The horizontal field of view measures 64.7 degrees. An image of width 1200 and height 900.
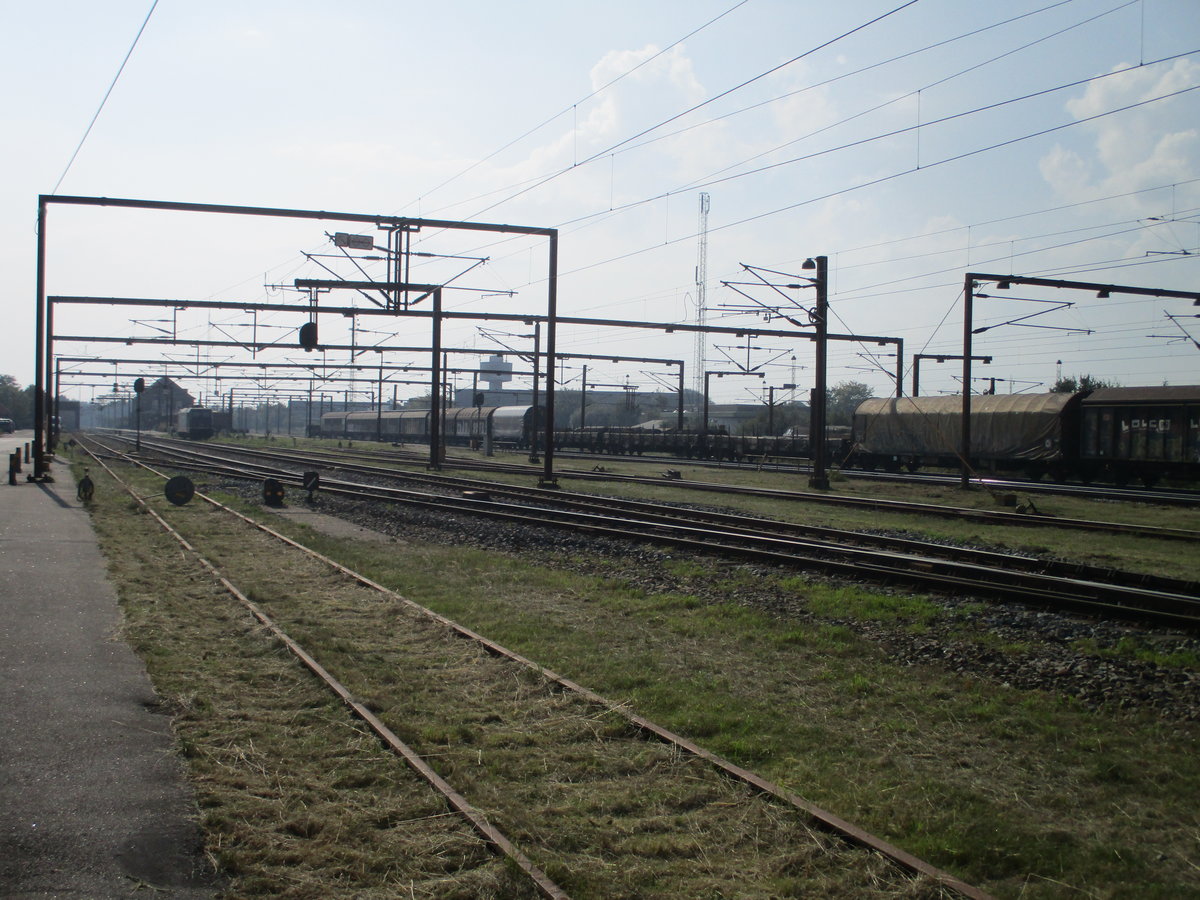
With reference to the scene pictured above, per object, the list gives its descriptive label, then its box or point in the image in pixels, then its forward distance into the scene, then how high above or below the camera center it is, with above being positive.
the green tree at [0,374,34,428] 141.88 +2.38
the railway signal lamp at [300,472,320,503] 25.53 -1.53
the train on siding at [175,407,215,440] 86.47 -0.02
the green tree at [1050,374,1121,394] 71.50 +4.28
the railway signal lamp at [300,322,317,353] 29.39 +2.82
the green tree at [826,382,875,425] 130.25 +5.75
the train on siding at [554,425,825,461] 53.38 -0.70
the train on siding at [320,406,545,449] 66.63 +0.16
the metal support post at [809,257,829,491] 29.44 +1.87
